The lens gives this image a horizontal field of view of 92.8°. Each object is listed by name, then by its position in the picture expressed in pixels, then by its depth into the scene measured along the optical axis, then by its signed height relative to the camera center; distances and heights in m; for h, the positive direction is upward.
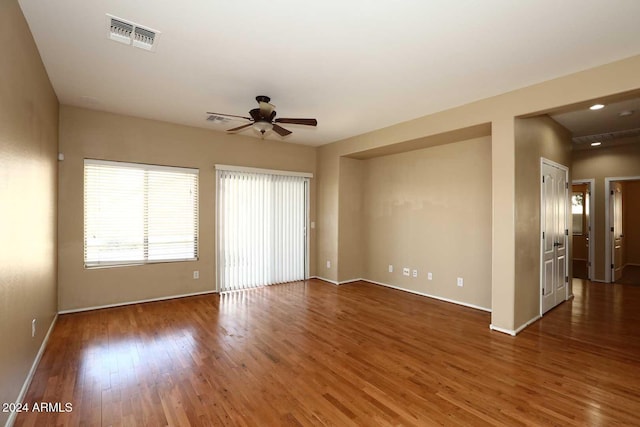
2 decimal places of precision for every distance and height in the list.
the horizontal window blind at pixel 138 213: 4.38 +0.03
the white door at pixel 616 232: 6.32 -0.37
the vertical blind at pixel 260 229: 5.46 -0.26
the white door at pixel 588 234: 6.48 -0.41
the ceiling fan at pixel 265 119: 3.50 +1.13
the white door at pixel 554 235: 4.25 -0.30
